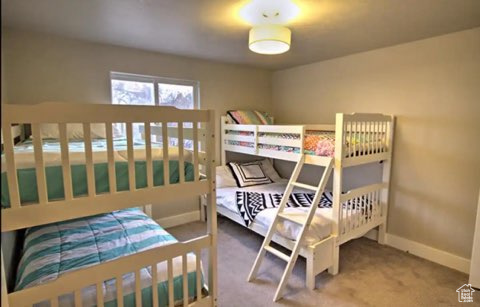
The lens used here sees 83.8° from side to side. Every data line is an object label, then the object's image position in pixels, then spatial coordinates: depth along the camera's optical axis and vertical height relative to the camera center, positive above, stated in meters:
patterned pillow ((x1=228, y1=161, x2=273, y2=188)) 3.66 -0.72
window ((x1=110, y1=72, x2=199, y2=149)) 3.08 +0.39
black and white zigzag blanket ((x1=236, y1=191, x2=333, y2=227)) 2.80 -0.87
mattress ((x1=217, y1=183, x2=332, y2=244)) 2.32 -0.92
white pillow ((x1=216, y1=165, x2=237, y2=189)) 3.59 -0.74
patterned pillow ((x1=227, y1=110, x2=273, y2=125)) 3.74 +0.08
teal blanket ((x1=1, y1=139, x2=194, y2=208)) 1.18 -0.27
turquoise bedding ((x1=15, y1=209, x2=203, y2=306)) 1.43 -0.82
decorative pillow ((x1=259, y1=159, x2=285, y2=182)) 4.00 -0.72
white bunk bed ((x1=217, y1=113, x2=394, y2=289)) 2.31 -0.38
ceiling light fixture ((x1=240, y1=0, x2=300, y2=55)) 1.84 +0.78
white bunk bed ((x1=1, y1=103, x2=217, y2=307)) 1.12 -0.35
